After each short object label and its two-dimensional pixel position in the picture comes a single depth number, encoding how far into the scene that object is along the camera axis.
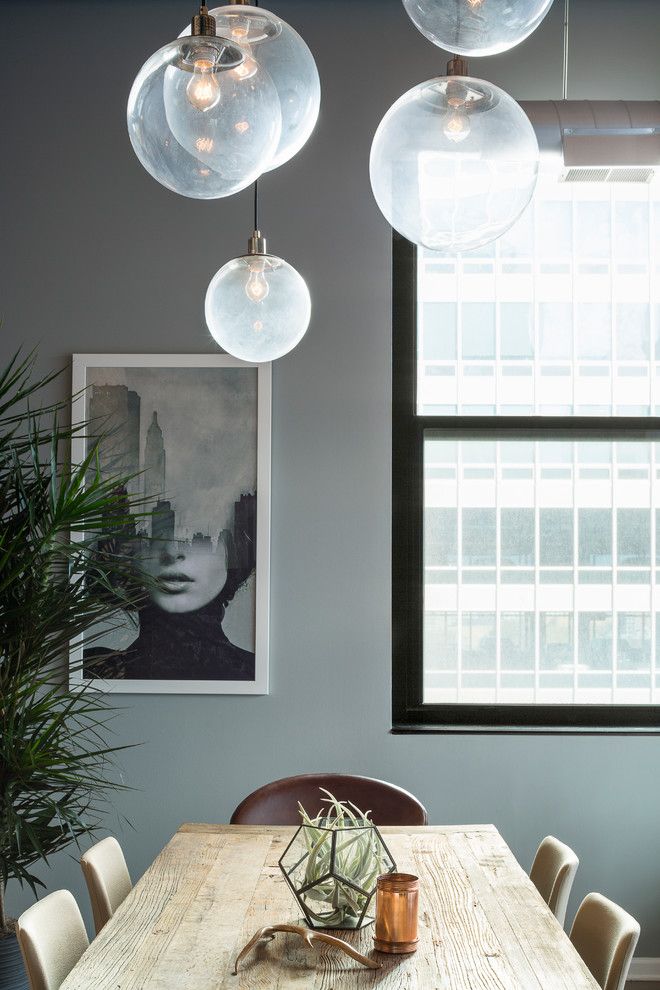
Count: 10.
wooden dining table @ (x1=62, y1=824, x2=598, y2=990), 1.56
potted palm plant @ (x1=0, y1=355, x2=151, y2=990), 2.71
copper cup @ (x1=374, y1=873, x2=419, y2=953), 1.67
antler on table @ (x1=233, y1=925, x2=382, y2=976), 1.60
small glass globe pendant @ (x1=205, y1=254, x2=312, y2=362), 2.18
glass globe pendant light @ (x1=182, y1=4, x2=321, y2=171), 1.33
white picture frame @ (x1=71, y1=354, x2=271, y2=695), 3.47
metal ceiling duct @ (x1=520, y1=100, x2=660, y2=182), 2.99
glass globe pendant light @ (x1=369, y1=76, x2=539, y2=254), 1.35
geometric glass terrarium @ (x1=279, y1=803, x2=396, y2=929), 1.76
